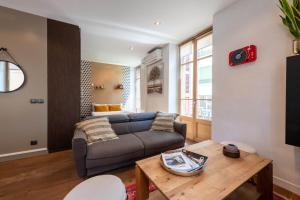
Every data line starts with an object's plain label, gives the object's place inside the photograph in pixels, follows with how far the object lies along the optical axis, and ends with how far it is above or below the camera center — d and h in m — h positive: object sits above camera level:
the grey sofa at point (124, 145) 1.85 -0.73
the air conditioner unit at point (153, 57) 4.26 +1.40
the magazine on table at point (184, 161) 1.22 -0.61
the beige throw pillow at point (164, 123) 2.90 -0.52
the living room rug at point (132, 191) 1.59 -1.14
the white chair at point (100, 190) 1.01 -0.72
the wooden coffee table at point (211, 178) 0.97 -0.66
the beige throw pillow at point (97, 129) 2.19 -0.52
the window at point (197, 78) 3.19 +0.54
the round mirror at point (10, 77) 2.41 +0.41
